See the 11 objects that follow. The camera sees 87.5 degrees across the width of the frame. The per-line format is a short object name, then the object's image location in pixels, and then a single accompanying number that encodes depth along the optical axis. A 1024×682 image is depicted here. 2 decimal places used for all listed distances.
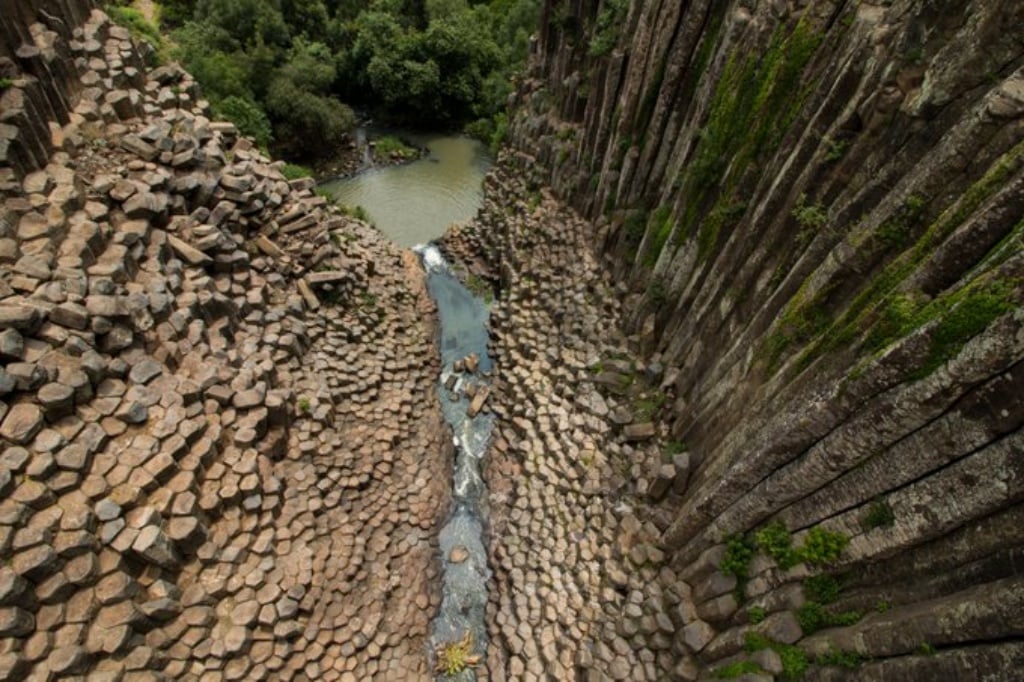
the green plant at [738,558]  9.18
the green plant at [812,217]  9.39
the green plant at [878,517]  7.07
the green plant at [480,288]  23.47
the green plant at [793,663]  7.71
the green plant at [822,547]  7.71
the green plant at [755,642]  8.25
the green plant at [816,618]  7.59
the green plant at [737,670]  8.20
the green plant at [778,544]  8.38
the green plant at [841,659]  7.08
